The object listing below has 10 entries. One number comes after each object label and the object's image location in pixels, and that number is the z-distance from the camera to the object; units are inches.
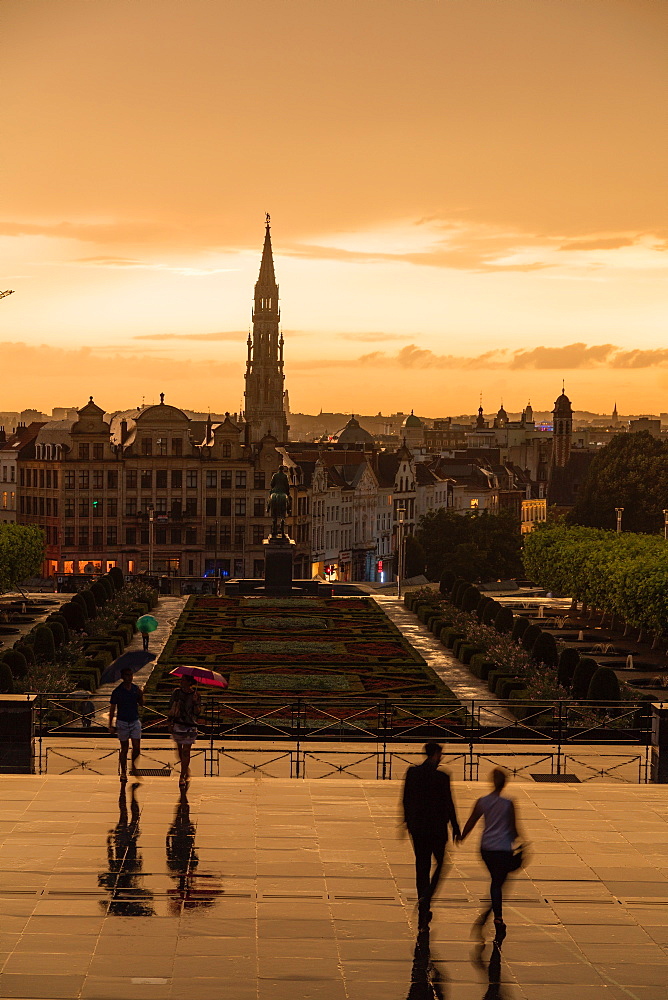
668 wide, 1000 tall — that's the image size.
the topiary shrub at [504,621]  2527.1
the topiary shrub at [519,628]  2355.1
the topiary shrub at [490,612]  2659.9
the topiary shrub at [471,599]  2871.6
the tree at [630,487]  4958.2
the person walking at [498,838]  687.1
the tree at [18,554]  3085.6
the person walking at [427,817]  700.0
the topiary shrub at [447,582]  3255.7
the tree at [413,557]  5627.0
